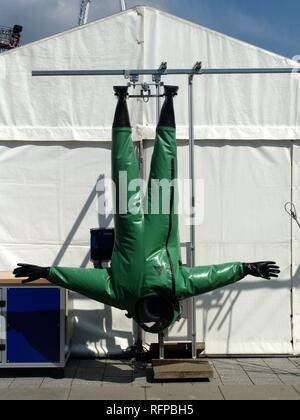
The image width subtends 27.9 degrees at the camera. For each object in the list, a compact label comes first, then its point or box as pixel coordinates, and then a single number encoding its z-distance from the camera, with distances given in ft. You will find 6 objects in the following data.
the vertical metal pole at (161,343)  21.54
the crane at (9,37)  151.21
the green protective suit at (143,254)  19.70
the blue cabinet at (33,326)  21.49
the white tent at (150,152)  24.72
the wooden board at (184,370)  20.97
